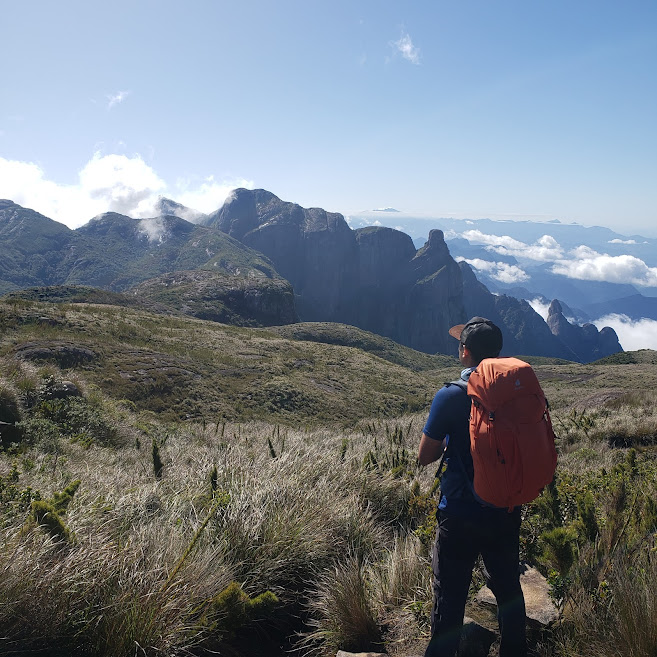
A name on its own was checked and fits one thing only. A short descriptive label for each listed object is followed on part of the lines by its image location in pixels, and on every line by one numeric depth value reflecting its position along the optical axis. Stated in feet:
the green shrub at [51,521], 8.65
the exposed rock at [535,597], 9.27
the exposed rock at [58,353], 63.93
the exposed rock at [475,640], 8.84
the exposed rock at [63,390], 35.32
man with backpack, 8.38
